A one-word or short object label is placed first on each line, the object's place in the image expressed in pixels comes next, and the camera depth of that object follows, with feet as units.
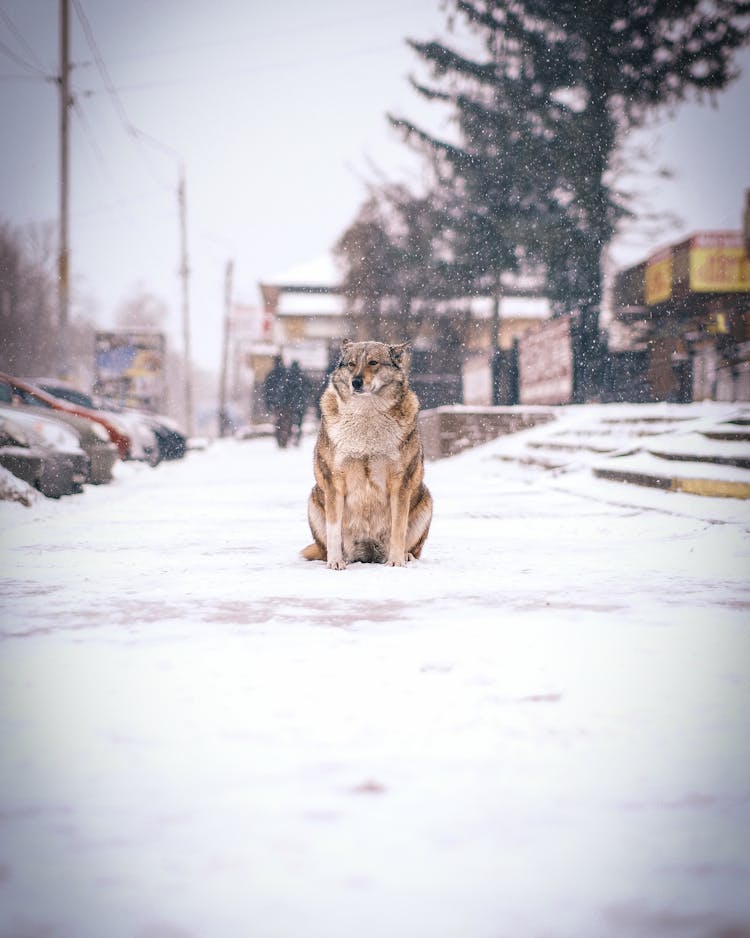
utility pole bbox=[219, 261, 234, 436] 161.31
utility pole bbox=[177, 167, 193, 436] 136.36
